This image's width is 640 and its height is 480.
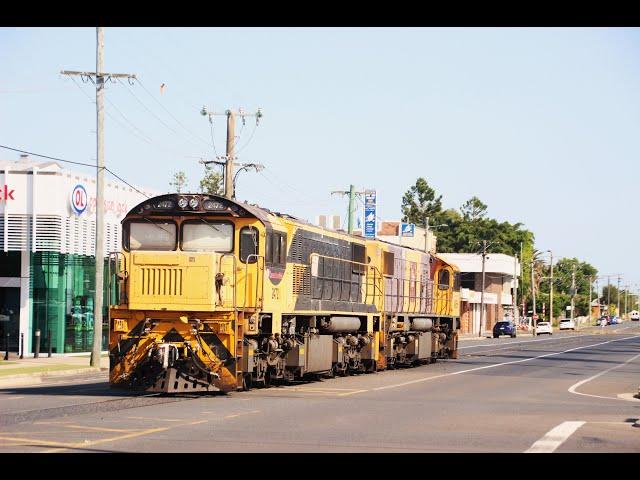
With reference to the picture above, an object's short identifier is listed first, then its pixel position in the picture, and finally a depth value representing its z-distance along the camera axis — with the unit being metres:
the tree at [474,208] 155.88
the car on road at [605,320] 172.00
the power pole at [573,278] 167.82
